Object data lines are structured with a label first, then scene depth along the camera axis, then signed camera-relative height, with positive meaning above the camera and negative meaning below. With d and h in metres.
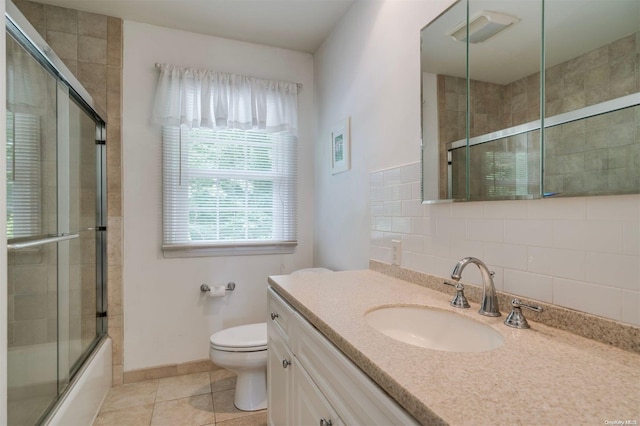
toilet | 1.87 -0.82
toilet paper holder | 2.41 -0.53
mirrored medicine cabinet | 0.79 +0.34
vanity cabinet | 0.72 -0.49
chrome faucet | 1.01 -0.25
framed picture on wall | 2.12 +0.46
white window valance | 2.29 +0.84
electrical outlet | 1.59 -0.18
